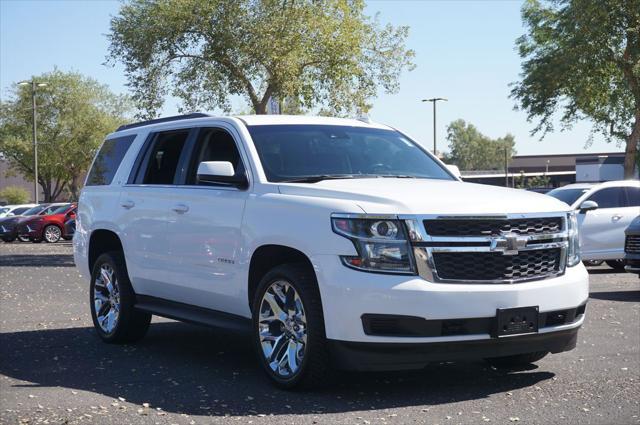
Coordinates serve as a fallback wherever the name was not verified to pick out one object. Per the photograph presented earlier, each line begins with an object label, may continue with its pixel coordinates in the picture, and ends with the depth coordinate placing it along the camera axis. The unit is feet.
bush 289.33
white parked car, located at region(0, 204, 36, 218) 150.43
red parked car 125.80
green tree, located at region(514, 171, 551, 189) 284.04
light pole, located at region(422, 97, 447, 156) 218.83
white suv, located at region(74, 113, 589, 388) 20.34
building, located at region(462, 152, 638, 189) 236.84
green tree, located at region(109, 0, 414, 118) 88.02
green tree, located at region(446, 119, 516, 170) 640.17
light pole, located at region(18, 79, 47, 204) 187.40
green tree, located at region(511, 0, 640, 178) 104.68
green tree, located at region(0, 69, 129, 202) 238.68
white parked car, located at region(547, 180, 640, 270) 57.77
